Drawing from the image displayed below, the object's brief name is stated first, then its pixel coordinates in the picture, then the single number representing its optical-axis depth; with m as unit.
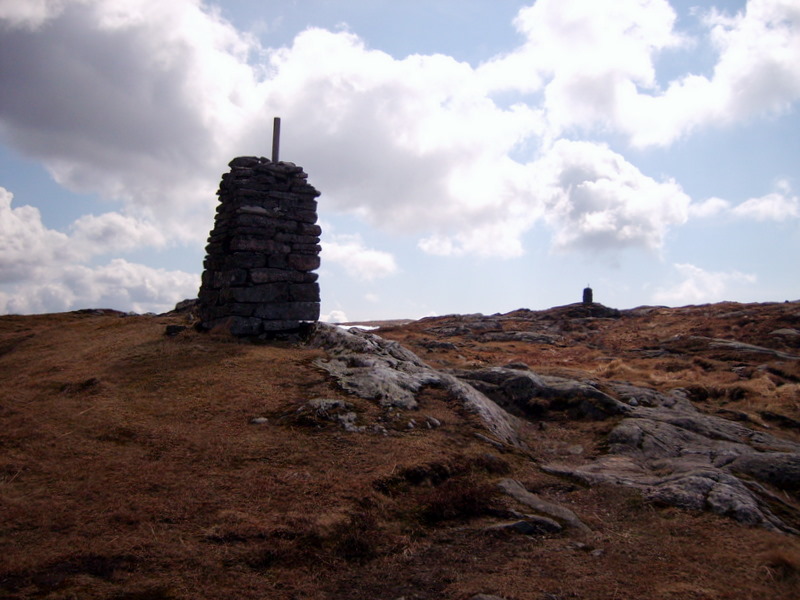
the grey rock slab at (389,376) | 10.90
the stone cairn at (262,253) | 15.08
